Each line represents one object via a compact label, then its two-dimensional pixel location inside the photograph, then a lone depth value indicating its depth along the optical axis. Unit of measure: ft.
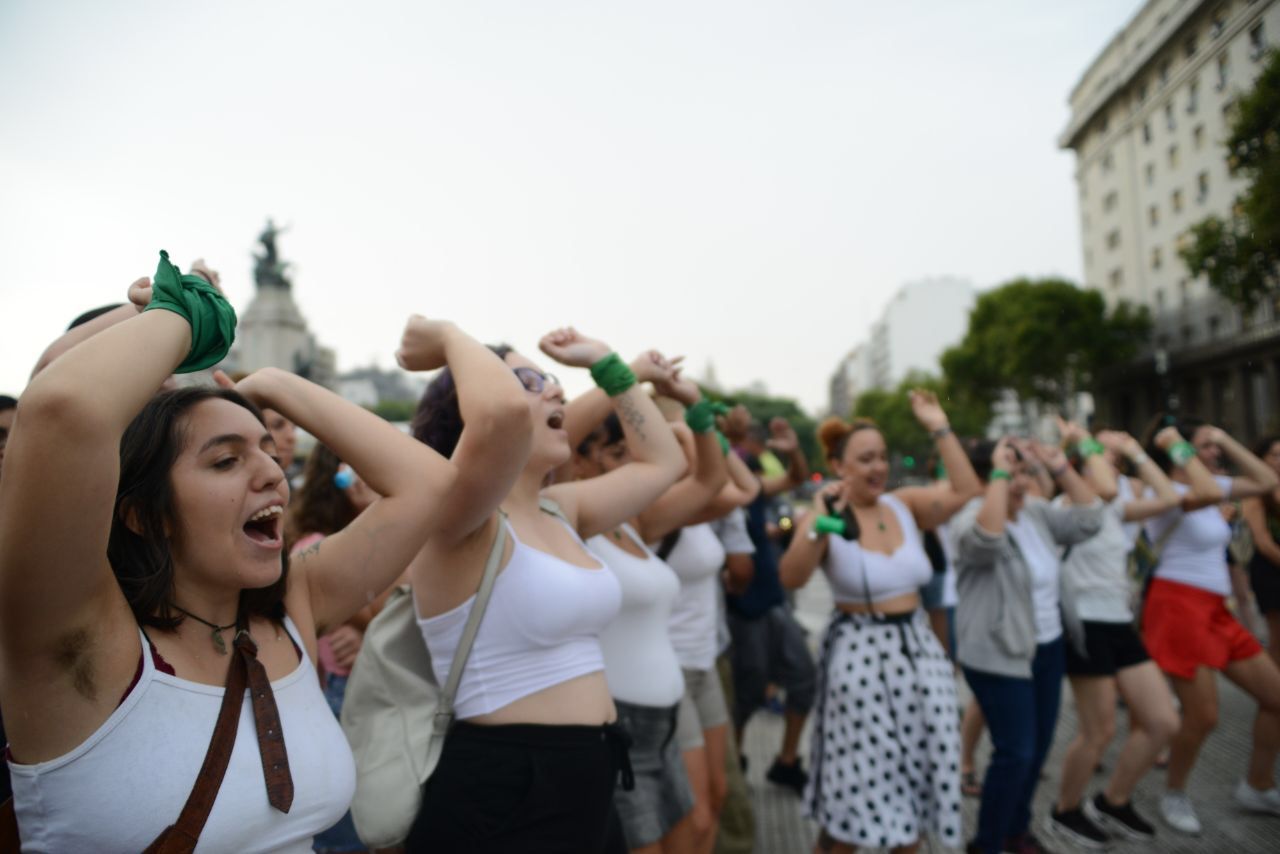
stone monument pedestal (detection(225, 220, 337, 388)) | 107.14
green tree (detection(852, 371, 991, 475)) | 204.54
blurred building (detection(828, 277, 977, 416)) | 347.77
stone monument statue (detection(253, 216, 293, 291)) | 112.78
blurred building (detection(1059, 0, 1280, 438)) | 108.68
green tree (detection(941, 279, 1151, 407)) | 139.23
